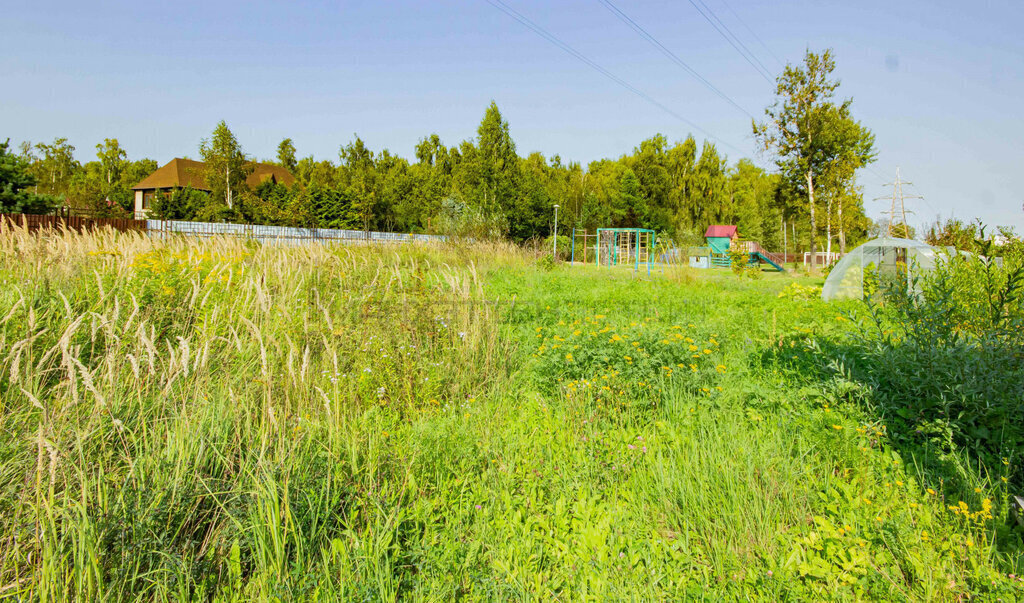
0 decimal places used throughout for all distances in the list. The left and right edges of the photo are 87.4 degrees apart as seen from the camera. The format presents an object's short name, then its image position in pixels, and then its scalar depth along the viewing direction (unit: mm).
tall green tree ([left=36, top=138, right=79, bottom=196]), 49562
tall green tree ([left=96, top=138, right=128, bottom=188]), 52062
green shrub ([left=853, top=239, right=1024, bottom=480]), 2781
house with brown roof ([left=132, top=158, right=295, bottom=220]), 49250
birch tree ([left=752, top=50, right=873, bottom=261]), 23672
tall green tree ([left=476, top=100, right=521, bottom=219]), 30484
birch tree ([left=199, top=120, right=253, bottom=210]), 27734
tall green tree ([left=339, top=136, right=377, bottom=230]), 33812
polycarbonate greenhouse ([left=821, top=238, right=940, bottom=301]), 11914
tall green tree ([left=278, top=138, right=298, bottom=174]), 51625
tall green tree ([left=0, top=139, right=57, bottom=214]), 19969
